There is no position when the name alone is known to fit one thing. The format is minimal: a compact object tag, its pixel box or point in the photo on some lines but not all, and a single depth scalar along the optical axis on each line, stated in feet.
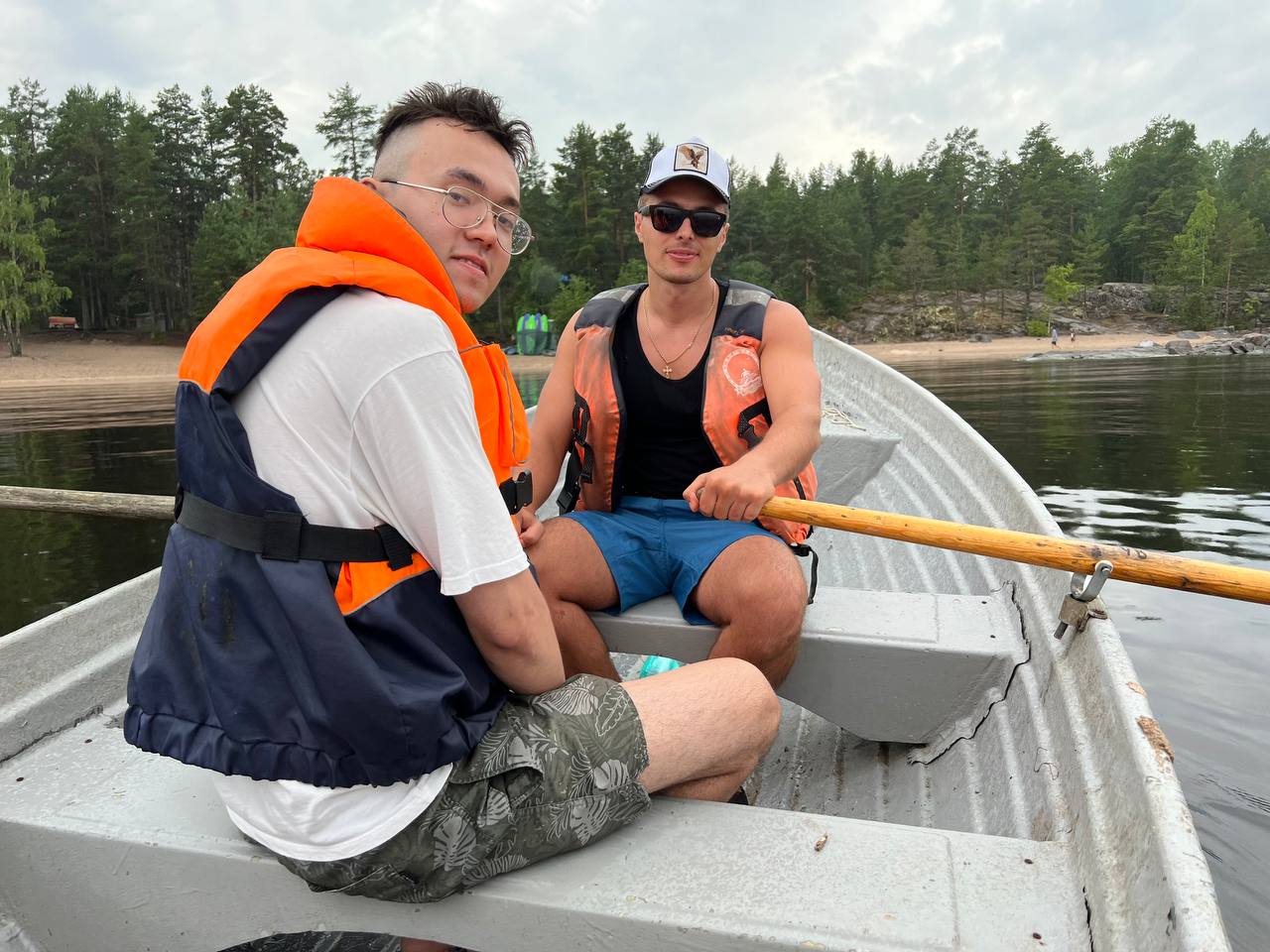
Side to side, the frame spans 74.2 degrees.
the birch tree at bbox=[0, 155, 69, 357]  110.07
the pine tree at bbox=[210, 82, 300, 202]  142.10
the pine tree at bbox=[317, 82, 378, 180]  144.87
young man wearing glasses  3.43
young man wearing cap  6.30
